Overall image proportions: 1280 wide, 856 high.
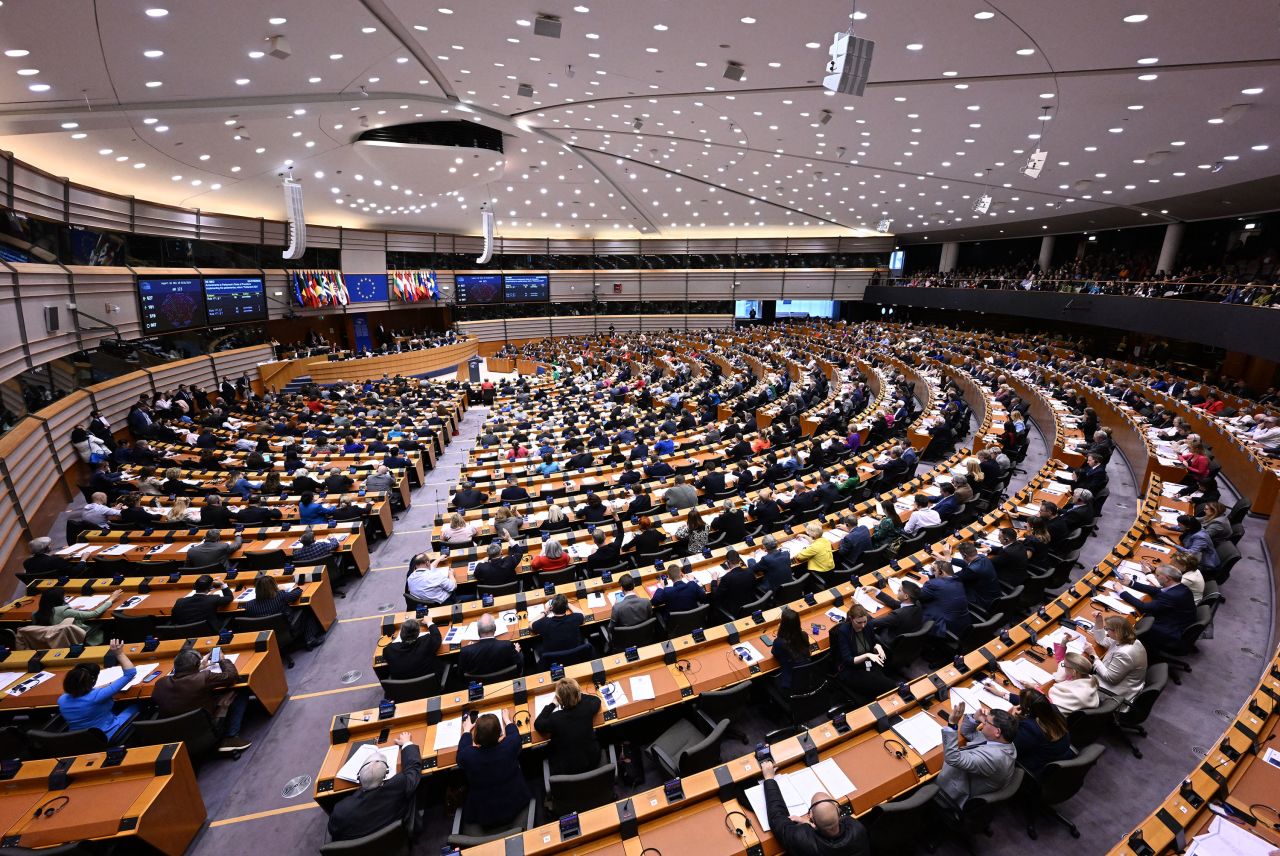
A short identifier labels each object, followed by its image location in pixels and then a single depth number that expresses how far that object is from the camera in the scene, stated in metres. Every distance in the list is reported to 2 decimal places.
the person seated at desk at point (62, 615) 6.75
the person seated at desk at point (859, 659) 5.33
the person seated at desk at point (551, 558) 7.47
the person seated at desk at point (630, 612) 6.17
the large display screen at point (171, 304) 17.92
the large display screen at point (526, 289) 38.91
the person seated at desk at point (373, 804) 3.88
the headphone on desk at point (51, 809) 4.20
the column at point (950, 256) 37.50
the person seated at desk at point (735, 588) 6.58
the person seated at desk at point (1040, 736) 4.19
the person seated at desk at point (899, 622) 5.72
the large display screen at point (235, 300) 21.50
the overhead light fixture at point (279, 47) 9.21
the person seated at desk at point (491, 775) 4.12
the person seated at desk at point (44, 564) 8.03
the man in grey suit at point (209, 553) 8.20
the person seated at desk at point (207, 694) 5.30
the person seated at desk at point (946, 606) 5.98
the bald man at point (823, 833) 3.36
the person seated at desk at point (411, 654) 5.55
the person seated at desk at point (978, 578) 6.56
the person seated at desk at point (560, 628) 5.82
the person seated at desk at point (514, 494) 10.71
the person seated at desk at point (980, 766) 3.94
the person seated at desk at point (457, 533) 8.96
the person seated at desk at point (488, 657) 5.48
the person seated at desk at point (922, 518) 8.27
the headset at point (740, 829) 3.82
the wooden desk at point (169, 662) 5.63
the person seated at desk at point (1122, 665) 4.91
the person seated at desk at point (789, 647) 5.21
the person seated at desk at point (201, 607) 6.80
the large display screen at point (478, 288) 36.12
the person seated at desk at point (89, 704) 5.12
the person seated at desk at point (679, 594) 6.38
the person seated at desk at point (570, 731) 4.46
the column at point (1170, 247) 22.98
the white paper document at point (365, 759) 4.40
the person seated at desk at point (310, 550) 8.42
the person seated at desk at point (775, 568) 6.94
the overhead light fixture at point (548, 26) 8.95
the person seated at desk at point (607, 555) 7.84
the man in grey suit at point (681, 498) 9.80
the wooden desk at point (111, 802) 4.09
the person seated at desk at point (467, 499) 10.53
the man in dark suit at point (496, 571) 7.33
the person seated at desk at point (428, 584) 7.21
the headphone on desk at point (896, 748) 4.39
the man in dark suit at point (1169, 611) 5.79
